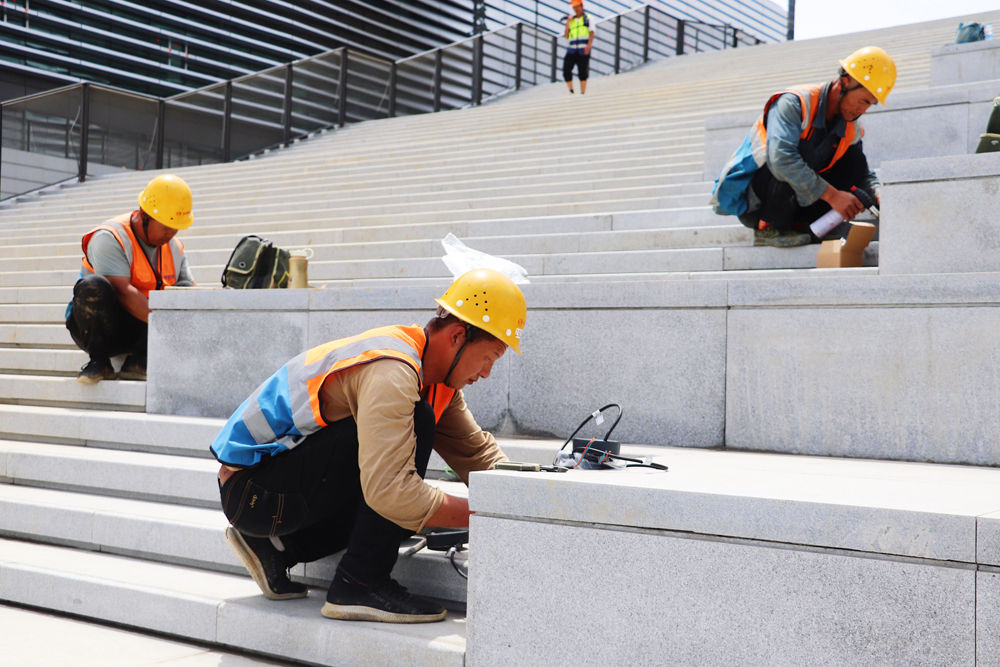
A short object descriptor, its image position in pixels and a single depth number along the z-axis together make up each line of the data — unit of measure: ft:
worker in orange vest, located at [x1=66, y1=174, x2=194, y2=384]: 19.75
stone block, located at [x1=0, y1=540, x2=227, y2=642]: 12.06
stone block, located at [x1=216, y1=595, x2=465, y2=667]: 10.16
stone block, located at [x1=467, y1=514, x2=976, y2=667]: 7.63
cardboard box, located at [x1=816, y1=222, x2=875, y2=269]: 16.71
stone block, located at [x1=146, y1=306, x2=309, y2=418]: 18.39
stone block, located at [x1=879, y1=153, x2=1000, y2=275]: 14.38
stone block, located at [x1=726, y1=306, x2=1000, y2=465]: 12.75
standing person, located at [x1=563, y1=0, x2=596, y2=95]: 53.06
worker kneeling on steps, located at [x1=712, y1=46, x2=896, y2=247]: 17.74
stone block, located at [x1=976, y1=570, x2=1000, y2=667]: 7.25
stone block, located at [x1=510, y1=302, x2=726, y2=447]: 14.57
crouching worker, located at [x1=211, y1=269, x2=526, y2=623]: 10.40
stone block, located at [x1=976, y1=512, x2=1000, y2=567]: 7.24
